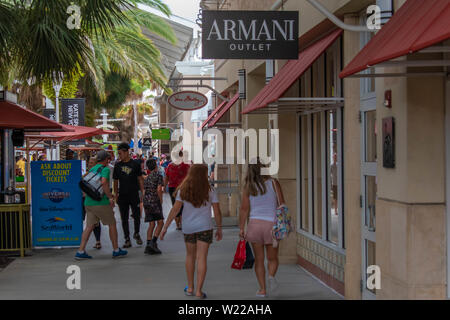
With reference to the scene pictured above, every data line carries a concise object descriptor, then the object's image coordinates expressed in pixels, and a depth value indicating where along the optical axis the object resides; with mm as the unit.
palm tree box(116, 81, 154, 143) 89500
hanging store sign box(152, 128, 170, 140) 42212
